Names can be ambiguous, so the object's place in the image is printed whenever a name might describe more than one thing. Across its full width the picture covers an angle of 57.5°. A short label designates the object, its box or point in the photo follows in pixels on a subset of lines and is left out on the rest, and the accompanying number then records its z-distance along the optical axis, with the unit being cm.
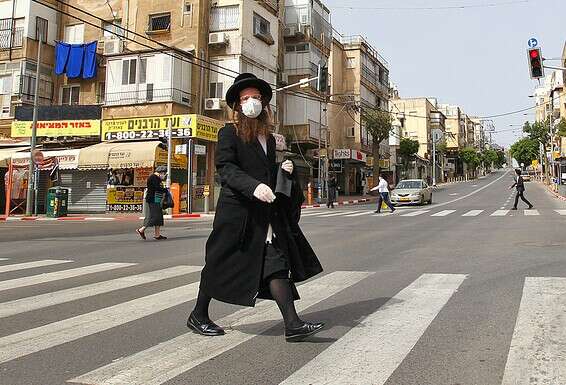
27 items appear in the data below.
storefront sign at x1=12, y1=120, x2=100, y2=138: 2739
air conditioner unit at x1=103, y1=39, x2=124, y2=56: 2781
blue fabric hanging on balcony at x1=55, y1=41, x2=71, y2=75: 2930
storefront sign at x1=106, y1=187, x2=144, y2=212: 2559
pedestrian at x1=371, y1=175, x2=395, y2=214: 2252
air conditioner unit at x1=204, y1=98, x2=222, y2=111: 2727
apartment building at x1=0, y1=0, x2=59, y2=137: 2828
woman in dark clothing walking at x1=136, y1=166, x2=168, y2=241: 1173
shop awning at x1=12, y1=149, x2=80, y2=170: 2497
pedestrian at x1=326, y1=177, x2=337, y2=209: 2842
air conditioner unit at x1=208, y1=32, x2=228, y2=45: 2750
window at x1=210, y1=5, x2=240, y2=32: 2802
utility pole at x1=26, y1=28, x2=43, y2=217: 2262
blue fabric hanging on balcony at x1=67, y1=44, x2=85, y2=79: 2912
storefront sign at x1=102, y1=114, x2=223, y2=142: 2520
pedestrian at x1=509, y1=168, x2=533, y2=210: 2191
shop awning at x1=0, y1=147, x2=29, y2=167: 2542
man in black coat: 375
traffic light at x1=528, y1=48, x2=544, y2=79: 1895
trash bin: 2211
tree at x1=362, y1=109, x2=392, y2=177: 4331
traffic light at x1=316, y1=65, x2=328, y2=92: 2317
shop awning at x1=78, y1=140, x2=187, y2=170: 2389
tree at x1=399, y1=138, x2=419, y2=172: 6209
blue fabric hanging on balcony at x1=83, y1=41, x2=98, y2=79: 2903
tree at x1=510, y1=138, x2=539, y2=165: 7643
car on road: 2791
